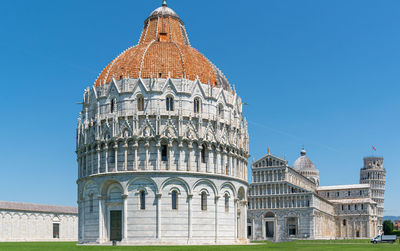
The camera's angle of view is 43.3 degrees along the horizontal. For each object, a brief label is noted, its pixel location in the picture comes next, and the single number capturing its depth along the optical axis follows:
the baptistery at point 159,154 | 56.62
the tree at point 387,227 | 169.35
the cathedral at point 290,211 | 118.12
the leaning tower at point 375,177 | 167.38
